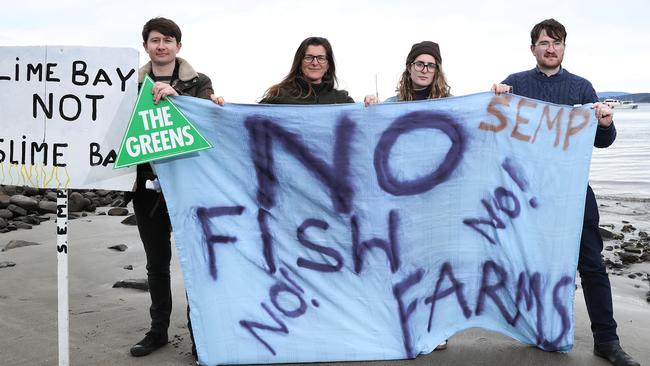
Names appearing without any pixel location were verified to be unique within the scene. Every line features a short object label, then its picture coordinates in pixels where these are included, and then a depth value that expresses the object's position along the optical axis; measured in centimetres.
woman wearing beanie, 443
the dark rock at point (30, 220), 1011
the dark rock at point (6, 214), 1032
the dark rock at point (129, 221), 1012
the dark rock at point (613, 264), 800
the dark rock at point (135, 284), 620
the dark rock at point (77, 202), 1154
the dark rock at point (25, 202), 1108
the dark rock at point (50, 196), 1292
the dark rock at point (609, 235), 991
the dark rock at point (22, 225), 961
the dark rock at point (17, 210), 1065
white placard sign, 379
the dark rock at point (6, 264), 695
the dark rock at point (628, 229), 1068
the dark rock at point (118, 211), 1119
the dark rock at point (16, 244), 791
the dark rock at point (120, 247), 814
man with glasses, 427
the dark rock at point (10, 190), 1325
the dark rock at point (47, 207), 1100
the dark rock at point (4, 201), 1121
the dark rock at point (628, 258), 827
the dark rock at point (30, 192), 1359
